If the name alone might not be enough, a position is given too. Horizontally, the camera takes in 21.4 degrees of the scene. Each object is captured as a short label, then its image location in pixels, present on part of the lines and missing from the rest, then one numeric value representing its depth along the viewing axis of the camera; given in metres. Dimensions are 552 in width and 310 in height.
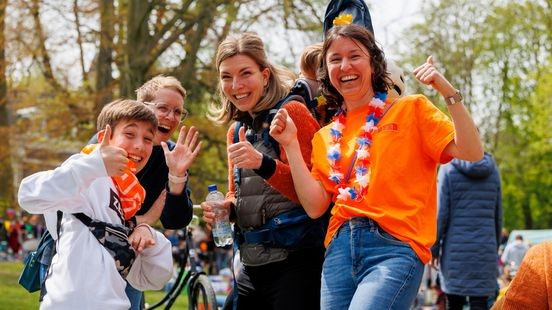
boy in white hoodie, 6.53
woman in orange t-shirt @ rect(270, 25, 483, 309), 6.37
